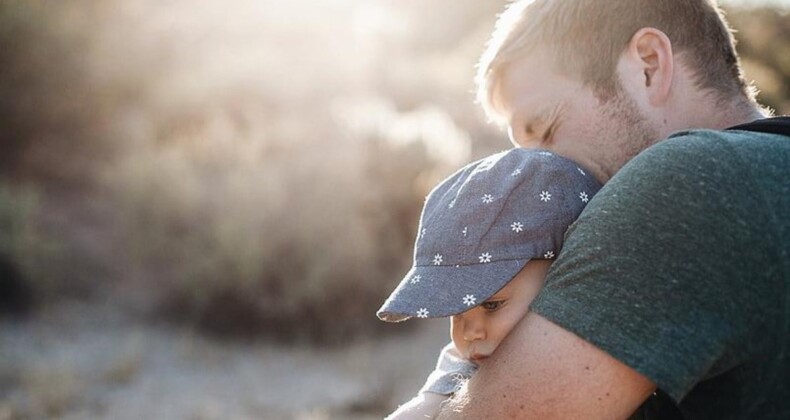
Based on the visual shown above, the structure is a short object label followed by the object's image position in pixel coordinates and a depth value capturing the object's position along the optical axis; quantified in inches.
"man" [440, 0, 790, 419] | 57.6
